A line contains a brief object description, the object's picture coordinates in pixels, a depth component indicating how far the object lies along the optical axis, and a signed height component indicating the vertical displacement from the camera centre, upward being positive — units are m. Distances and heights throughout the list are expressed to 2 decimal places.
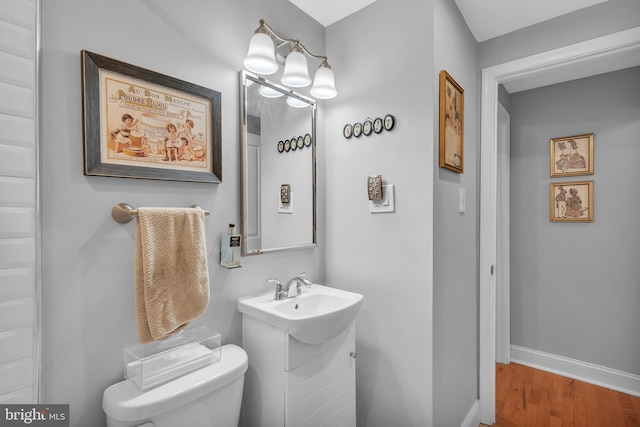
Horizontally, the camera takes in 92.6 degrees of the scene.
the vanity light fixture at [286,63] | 1.30 +0.67
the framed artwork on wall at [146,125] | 0.98 +0.31
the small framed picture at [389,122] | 1.56 +0.45
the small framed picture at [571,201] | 2.42 +0.06
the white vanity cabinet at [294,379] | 1.20 -0.71
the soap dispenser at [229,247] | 1.29 -0.15
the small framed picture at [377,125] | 1.61 +0.45
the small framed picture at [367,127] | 1.65 +0.45
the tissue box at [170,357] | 0.97 -0.51
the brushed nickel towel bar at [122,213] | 1.00 -0.01
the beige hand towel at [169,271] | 0.97 -0.20
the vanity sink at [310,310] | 1.17 -0.44
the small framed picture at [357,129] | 1.69 +0.45
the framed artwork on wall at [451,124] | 1.49 +0.45
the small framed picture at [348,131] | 1.74 +0.45
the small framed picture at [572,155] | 2.42 +0.44
